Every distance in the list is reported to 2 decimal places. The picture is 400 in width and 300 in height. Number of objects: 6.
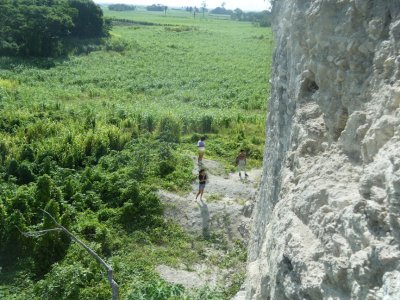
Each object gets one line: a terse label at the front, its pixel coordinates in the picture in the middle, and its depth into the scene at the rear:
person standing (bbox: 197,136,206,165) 19.59
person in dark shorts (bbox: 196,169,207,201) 16.28
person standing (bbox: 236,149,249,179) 18.85
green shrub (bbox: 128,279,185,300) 9.62
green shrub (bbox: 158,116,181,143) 22.82
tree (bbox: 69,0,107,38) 55.28
